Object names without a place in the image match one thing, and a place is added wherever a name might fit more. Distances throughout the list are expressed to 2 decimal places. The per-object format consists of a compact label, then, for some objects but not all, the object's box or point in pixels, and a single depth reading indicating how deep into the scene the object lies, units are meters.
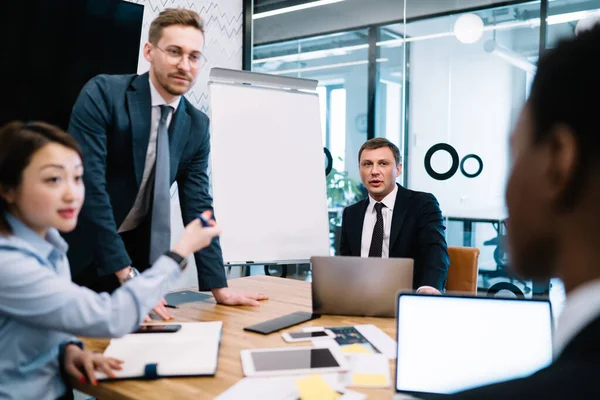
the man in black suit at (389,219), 2.36
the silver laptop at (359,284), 1.62
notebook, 1.14
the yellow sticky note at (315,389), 1.03
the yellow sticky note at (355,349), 1.31
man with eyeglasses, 1.77
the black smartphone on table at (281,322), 1.49
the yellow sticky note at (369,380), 1.11
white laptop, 1.01
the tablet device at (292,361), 1.16
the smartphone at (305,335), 1.41
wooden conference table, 1.07
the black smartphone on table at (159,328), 1.44
